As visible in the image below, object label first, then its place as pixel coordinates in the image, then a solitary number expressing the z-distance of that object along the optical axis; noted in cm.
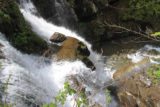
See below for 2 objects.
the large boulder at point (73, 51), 960
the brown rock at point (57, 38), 1049
